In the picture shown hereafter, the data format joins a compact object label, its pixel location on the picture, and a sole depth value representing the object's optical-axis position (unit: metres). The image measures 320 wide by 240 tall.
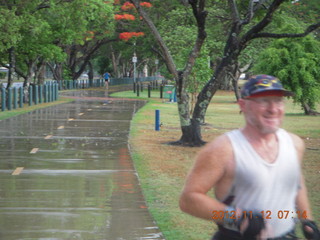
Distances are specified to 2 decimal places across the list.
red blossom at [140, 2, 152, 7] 47.67
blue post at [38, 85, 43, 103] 38.56
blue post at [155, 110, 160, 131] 22.39
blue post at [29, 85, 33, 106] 35.69
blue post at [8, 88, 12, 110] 31.69
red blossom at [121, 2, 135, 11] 51.45
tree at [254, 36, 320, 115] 32.59
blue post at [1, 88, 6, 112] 30.78
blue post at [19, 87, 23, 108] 33.66
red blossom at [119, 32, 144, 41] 54.91
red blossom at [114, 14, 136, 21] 51.70
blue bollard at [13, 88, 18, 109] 32.62
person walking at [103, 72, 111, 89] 60.53
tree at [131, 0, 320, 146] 16.70
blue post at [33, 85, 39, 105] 37.38
